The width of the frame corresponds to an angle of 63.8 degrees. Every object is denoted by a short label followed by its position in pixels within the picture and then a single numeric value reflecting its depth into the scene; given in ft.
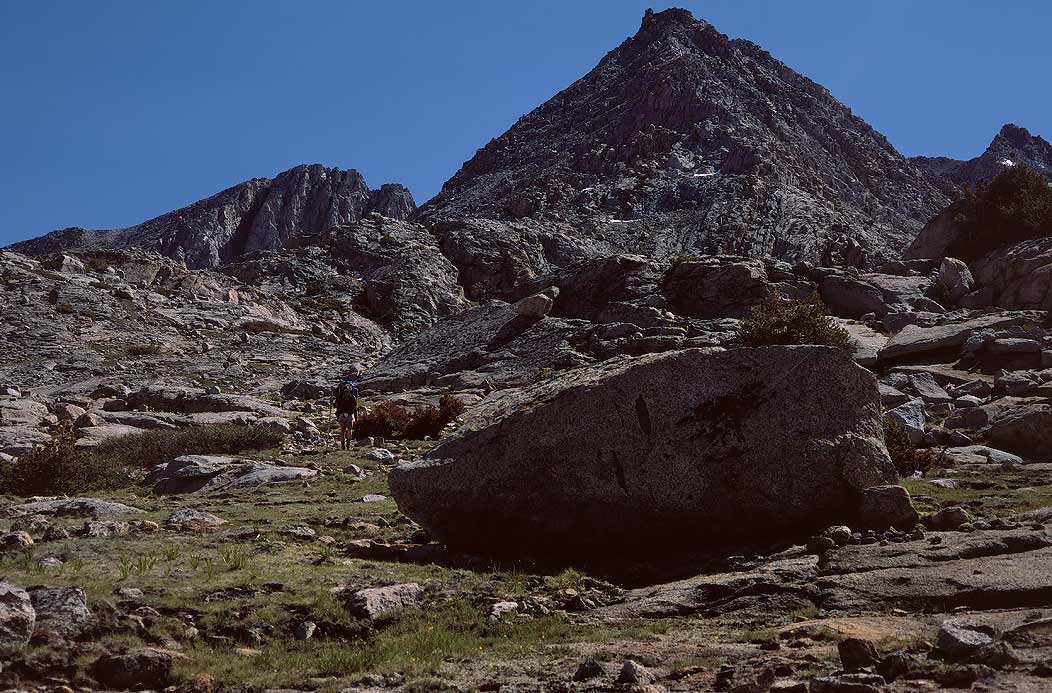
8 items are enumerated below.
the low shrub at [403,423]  80.48
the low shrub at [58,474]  58.18
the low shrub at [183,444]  68.85
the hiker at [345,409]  74.08
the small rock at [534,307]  125.75
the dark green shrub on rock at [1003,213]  140.46
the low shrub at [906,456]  50.88
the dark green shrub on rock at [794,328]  85.30
